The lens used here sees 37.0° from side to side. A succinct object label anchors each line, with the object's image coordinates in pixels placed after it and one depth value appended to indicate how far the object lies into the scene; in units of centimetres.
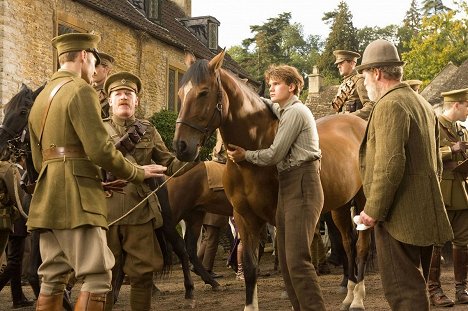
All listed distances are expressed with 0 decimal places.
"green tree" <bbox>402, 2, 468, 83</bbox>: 5456
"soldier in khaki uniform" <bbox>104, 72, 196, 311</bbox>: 602
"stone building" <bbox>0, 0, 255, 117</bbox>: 1753
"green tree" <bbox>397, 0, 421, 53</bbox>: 8675
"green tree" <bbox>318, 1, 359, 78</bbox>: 7513
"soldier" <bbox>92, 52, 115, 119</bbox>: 746
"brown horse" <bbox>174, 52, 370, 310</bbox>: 582
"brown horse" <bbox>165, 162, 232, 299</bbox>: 1038
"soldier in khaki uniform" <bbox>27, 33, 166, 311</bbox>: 468
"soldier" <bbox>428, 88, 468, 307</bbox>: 791
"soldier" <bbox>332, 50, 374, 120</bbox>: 1020
